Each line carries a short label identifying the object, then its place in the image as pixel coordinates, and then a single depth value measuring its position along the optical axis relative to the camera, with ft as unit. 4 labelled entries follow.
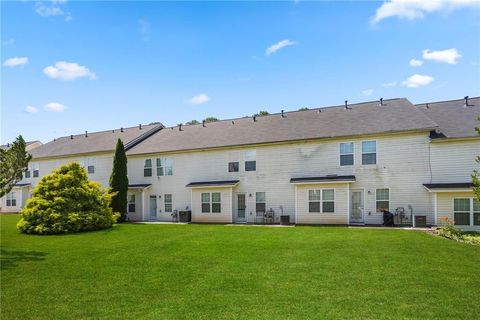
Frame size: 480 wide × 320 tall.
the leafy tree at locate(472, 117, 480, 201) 29.61
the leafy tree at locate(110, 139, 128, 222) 81.20
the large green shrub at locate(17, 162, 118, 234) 60.70
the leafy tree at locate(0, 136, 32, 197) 45.01
